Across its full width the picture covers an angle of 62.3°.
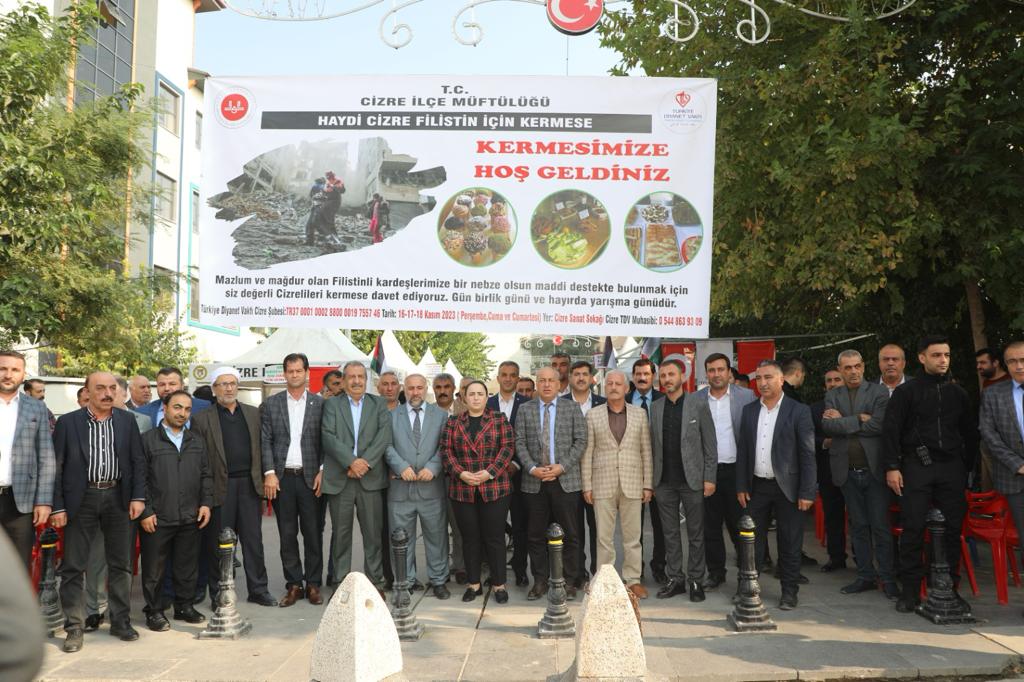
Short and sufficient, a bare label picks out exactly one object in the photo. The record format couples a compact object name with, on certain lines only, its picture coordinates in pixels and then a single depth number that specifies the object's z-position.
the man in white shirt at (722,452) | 7.93
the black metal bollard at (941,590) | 6.66
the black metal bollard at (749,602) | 6.61
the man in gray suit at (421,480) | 7.92
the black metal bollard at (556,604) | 6.55
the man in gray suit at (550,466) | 7.77
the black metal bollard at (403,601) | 6.51
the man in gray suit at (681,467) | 7.70
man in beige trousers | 7.71
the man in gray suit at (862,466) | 7.59
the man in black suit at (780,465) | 7.33
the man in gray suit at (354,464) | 7.76
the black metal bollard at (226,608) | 6.62
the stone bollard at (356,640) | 4.77
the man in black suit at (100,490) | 6.50
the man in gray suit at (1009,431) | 6.71
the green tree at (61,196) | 9.38
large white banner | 6.82
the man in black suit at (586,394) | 8.45
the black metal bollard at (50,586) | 6.54
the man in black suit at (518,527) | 8.34
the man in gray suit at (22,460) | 6.24
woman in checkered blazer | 7.71
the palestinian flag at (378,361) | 20.39
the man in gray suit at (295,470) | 7.79
